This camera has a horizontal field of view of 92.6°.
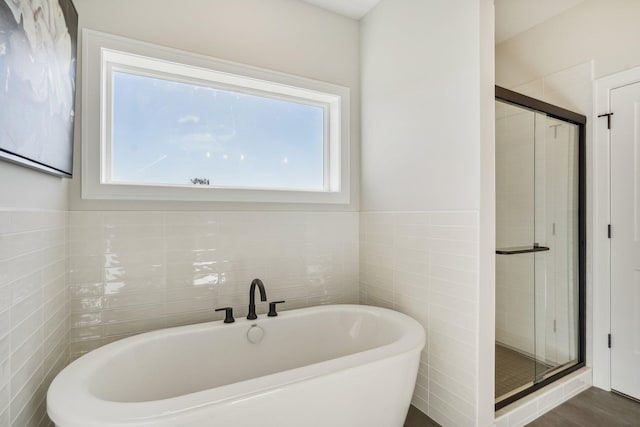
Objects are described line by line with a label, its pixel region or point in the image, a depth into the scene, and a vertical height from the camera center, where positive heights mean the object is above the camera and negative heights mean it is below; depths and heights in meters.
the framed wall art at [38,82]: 0.86 +0.45
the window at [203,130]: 1.73 +0.58
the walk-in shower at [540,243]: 2.03 -0.19
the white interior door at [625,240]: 1.96 -0.17
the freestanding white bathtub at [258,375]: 0.97 -0.68
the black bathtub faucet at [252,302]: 1.81 -0.52
